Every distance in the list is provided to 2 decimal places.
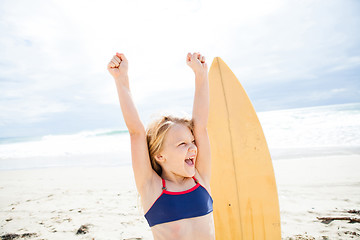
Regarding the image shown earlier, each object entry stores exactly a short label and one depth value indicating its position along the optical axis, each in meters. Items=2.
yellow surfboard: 1.99
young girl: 1.17
